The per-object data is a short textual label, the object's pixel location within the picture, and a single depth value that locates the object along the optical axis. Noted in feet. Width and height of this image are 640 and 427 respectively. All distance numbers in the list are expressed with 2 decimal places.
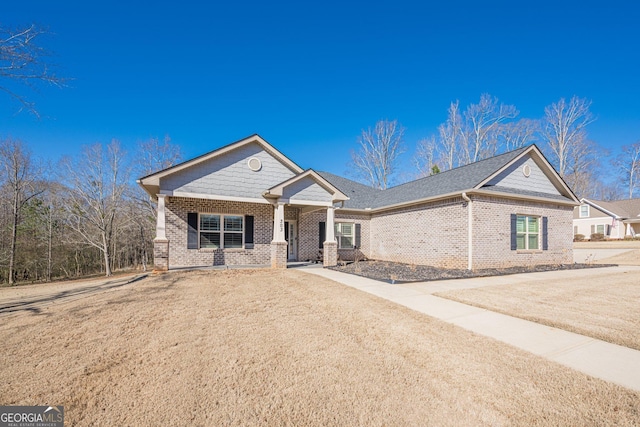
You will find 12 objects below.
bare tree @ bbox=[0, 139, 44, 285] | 53.25
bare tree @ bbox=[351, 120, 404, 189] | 93.04
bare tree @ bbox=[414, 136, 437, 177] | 95.09
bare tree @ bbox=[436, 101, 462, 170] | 90.02
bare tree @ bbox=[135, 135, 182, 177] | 73.20
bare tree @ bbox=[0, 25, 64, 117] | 18.47
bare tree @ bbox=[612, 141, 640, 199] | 116.98
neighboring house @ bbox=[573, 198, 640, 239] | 90.79
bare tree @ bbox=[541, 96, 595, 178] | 90.94
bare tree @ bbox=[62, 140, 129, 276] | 58.95
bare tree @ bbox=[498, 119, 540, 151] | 89.92
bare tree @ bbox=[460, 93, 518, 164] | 85.87
